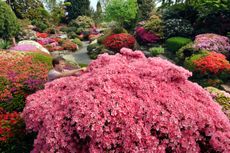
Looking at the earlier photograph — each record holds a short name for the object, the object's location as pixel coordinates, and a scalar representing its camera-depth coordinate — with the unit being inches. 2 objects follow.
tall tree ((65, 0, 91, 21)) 1724.4
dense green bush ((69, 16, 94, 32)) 1492.4
